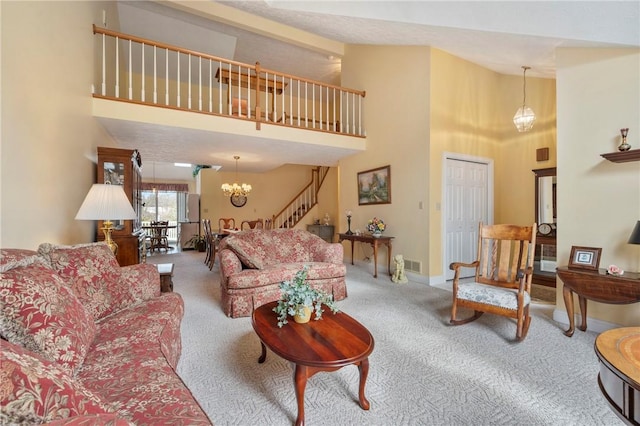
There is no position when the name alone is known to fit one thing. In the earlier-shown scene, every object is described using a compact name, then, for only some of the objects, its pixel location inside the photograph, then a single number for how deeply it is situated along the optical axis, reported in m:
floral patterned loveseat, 3.16
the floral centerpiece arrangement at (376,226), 5.03
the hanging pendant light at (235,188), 7.33
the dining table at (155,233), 8.50
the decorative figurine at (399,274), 4.54
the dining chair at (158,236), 8.52
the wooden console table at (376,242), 4.91
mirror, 4.59
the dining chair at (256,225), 6.73
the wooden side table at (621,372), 0.83
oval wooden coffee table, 1.45
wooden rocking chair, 2.51
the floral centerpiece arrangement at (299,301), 1.84
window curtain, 11.10
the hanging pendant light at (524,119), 4.20
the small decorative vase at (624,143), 2.51
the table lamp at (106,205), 2.40
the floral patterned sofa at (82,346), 0.67
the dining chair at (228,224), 7.76
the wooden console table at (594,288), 2.30
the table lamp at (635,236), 2.29
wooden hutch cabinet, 3.44
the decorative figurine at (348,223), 5.76
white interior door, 4.68
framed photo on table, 2.61
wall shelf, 2.41
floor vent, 4.56
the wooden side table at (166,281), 2.61
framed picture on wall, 5.18
